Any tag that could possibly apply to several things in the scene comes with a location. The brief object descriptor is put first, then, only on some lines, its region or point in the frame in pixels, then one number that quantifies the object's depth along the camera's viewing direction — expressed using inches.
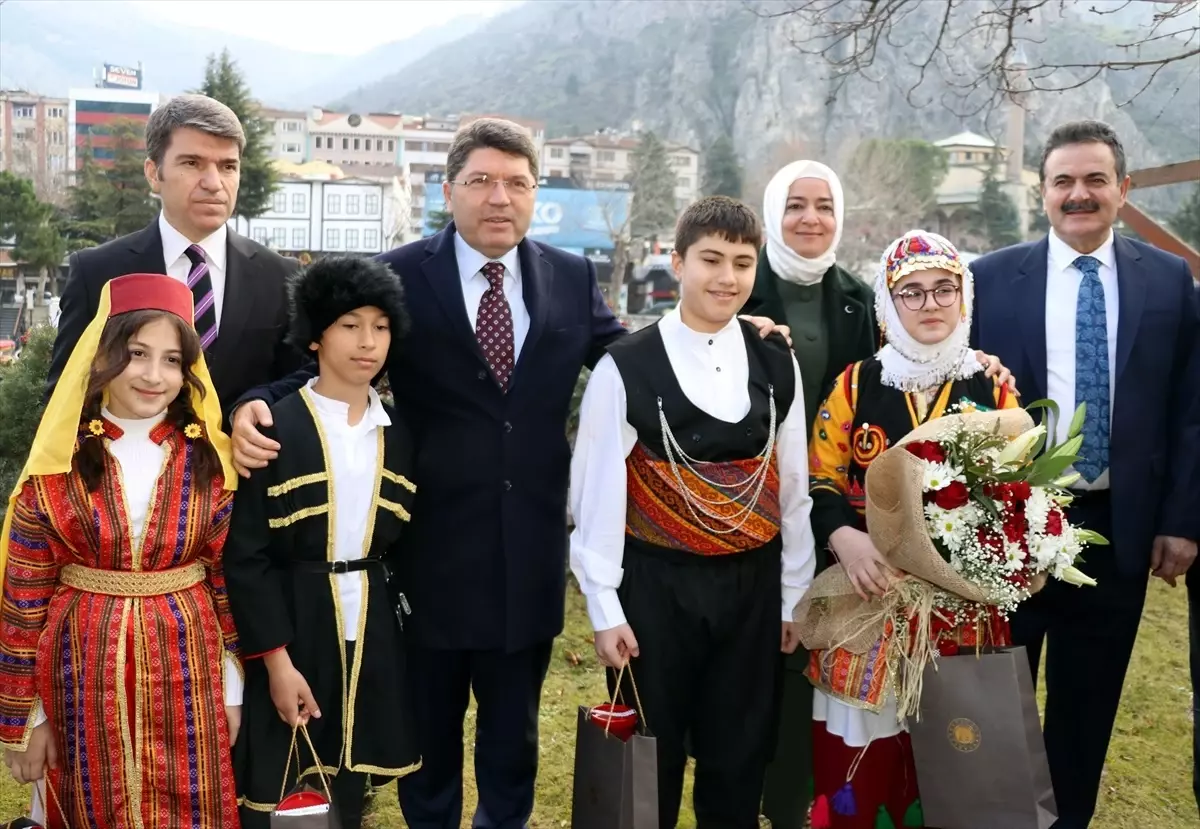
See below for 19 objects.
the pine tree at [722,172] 3048.7
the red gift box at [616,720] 106.7
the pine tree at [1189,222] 1164.5
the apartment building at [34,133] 2348.7
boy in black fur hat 105.3
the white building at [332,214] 2230.6
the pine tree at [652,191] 2421.3
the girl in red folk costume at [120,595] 99.7
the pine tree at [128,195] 1363.2
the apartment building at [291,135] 3358.8
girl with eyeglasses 115.2
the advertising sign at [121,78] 3011.8
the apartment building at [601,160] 3184.1
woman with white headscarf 136.8
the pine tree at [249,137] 1198.9
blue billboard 2321.6
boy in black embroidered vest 113.9
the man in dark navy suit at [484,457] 120.9
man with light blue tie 134.0
